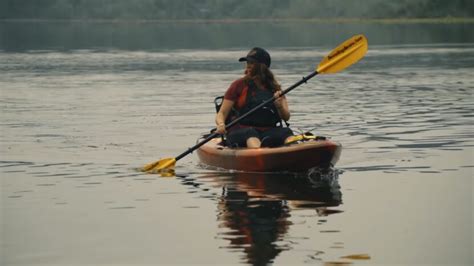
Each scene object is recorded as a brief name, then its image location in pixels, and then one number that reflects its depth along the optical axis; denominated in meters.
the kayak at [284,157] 18.14
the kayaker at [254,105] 18.70
